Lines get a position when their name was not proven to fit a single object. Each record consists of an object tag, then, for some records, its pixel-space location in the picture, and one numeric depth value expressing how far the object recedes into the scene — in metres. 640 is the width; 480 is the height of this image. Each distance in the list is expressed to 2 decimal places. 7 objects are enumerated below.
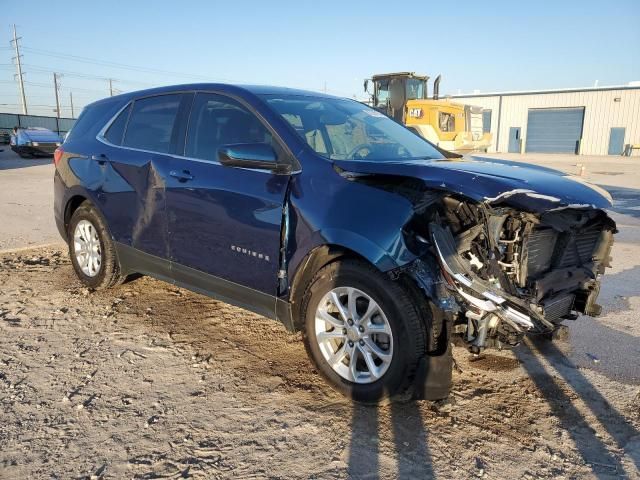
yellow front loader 17.53
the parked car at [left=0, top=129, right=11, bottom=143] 35.66
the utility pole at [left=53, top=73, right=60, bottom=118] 67.09
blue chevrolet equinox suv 2.73
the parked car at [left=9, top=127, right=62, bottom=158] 23.25
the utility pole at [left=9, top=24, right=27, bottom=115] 54.86
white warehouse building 38.03
